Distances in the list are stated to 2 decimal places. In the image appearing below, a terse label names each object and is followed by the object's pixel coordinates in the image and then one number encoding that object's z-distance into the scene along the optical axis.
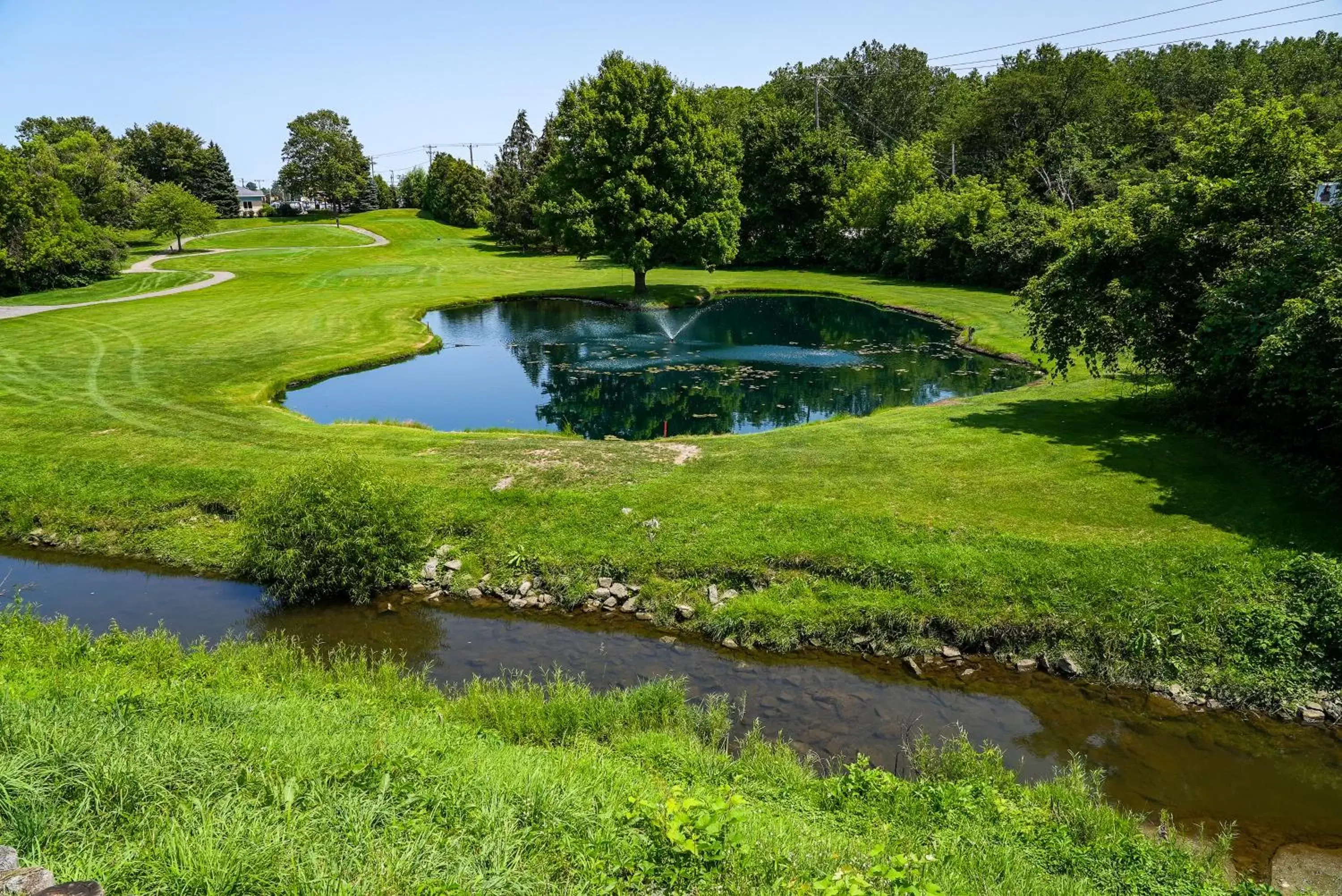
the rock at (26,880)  5.08
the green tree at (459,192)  108.19
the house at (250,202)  140.75
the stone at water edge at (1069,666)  13.49
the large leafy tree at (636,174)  49.38
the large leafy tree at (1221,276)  16.16
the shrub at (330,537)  16.30
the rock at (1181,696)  12.69
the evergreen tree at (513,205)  87.94
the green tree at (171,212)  78.50
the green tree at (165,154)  113.62
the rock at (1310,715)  12.16
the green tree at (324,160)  119.69
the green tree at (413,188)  136.38
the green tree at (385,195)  150.62
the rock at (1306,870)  9.02
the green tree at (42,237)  53.84
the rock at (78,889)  5.05
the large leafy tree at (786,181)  72.38
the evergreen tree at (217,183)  118.38
